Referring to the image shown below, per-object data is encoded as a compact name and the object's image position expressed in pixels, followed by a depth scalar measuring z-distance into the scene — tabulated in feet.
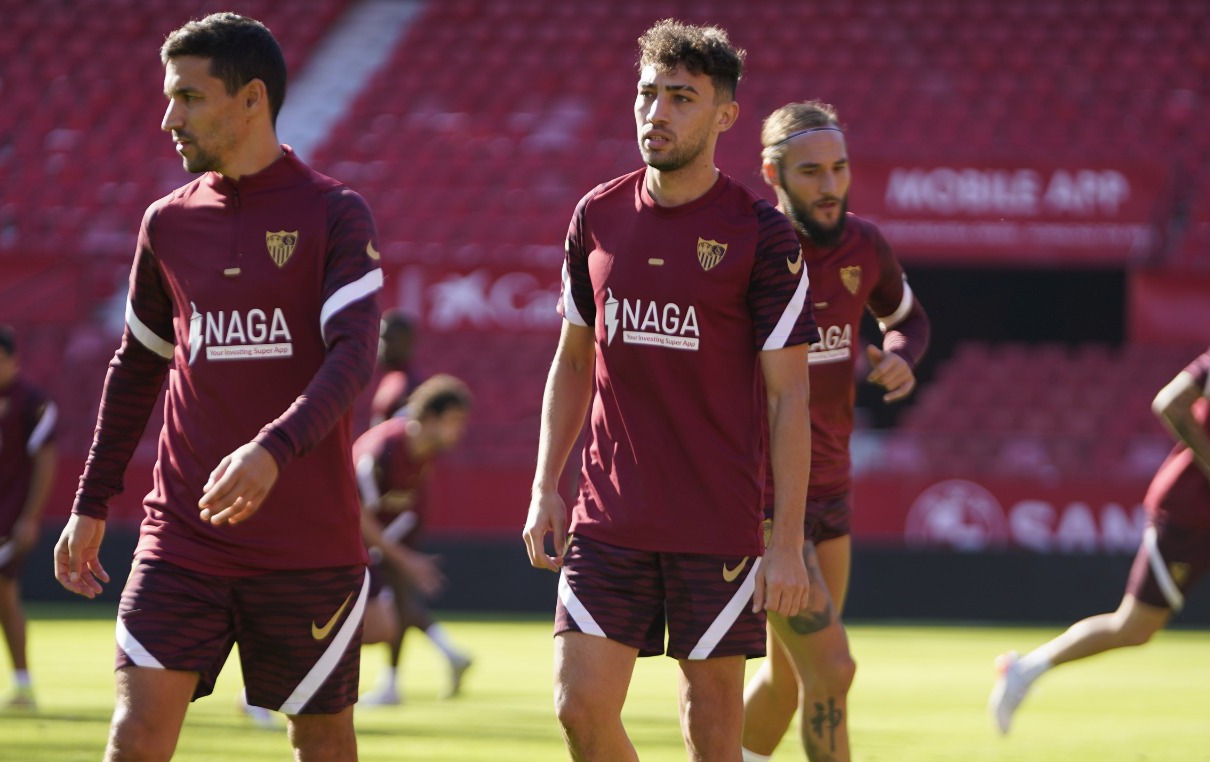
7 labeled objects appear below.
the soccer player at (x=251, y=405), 28.73
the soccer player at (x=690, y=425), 30.58
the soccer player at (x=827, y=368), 37.96
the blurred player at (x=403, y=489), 64.23
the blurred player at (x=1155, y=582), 54.03
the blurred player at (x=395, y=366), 70.79
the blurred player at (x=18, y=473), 62.08
